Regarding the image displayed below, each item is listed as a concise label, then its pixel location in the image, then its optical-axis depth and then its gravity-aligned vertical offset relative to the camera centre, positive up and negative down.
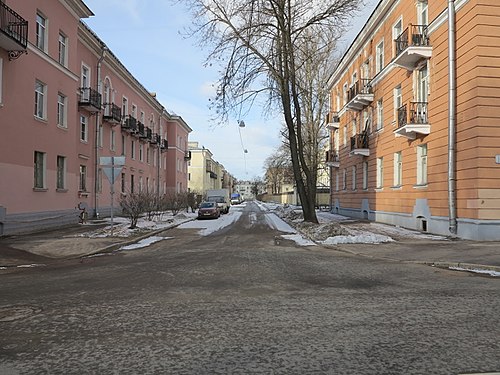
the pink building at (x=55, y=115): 17.95 +4.17
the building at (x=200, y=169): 83.25 +4.21
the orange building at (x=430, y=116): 14.93 +3.25
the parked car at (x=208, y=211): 33.06 -1.56
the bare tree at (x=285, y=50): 21.62 +7.36
